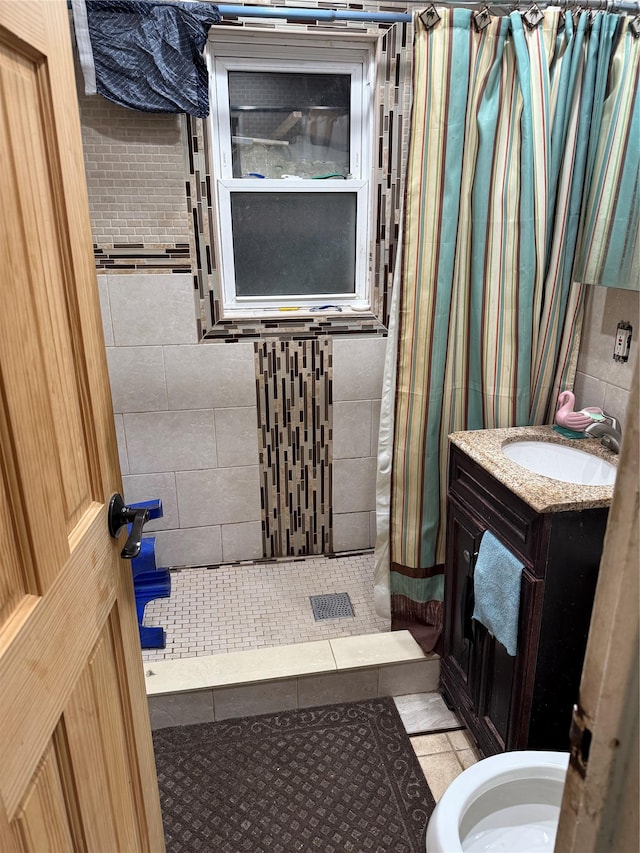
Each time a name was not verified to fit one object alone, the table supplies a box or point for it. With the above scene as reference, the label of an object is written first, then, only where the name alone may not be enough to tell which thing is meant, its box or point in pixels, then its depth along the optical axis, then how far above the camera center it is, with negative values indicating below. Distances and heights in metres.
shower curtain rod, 1.68 +0.68
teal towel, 1.47 -0.86
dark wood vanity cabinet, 1.41 -0.91
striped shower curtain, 1.69 -0.01
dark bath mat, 1.54 -1.47
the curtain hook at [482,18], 1.67 +0.58
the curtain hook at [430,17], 1.65 +0.58
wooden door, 0.69 -0.32
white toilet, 1.17 -1.09
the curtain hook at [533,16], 1.67 +0.59
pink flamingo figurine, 1.79 -0.51
